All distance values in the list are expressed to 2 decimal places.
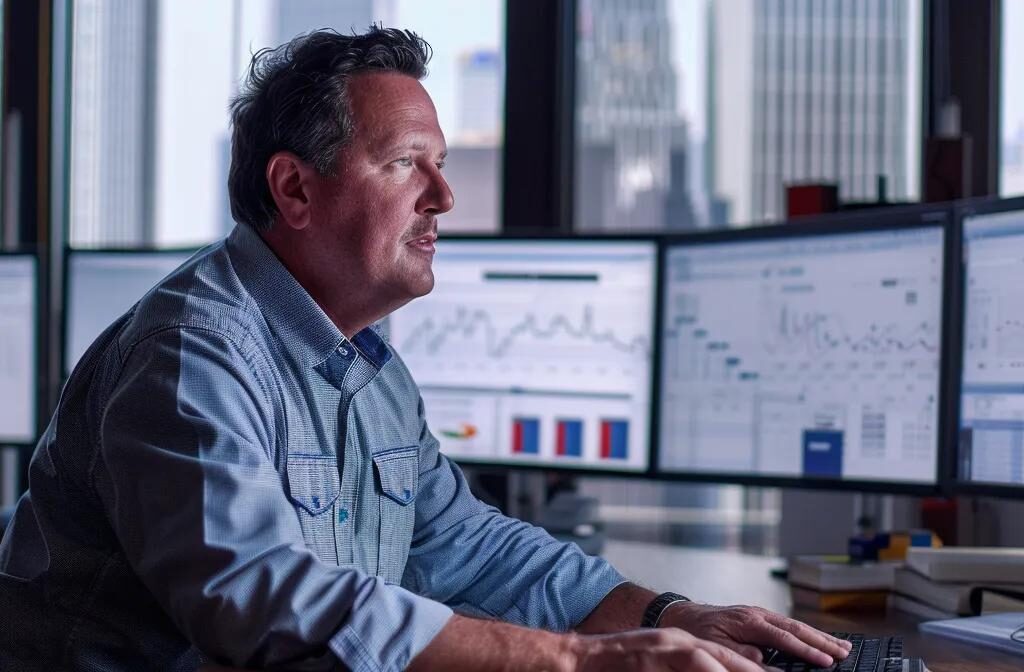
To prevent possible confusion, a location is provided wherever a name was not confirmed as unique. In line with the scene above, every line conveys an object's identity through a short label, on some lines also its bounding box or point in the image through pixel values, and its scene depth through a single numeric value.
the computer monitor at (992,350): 1.62
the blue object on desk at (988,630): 1.34
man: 1.01
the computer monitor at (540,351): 2.15
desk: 1.31
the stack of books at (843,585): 1.68
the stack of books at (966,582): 1.57
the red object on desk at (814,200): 2.20
